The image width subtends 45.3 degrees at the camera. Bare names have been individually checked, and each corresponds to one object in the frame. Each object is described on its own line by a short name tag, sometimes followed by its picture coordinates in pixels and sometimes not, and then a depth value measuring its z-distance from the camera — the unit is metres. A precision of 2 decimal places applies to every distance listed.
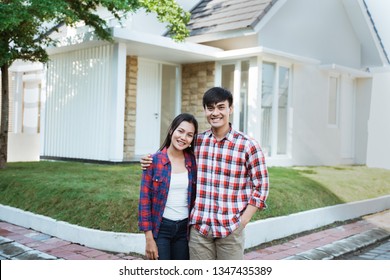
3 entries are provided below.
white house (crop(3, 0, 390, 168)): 9.80
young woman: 2.59
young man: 2.55
